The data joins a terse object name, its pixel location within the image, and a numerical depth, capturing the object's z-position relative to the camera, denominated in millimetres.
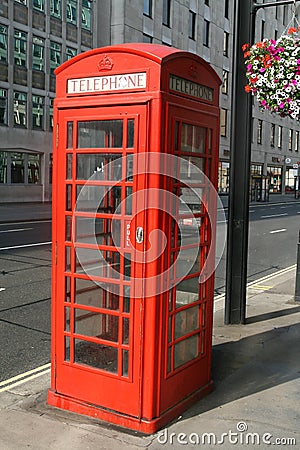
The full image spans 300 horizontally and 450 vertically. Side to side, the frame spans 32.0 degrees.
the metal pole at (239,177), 6336
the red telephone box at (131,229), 3744
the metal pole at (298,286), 7781
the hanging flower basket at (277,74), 4664
